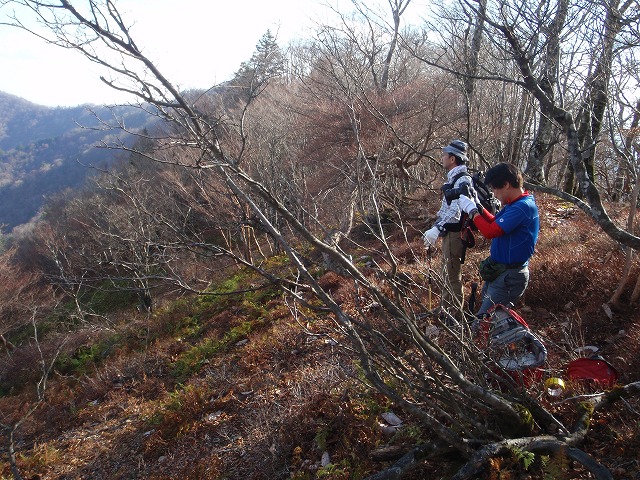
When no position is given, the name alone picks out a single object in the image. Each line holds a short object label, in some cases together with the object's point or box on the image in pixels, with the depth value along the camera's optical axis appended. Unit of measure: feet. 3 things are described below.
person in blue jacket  9.66
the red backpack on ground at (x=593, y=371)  9.27
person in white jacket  11.84
